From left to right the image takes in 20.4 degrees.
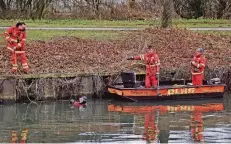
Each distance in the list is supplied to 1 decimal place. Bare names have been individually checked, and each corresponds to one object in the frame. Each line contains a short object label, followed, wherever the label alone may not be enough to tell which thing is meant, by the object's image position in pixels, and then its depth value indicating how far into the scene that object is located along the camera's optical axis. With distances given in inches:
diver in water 968.9
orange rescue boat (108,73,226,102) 1018.1
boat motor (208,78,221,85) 1072.2
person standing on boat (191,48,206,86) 1053.2
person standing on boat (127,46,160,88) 1029.8
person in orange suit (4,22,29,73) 1008.9
